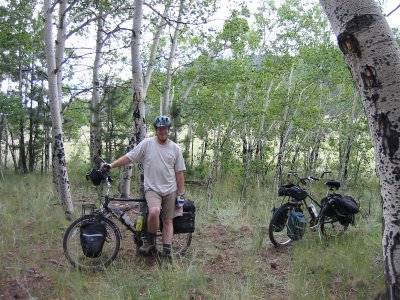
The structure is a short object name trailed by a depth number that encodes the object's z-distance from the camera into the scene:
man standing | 4.66
